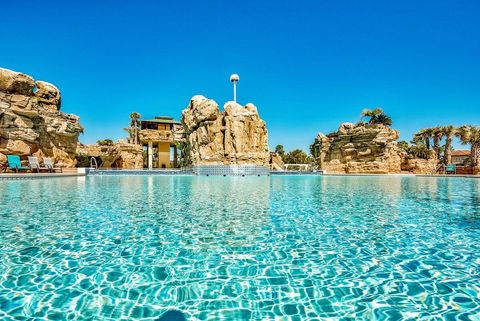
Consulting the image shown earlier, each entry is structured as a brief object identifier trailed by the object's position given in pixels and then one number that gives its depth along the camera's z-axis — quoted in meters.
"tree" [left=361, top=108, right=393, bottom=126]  35.00
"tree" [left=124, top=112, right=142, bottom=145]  39.96
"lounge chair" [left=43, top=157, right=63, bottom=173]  19.64
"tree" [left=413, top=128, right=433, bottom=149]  34.81
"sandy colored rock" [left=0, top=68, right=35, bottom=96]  19.05
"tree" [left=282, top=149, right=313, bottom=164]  54.32
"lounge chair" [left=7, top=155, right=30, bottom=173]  17.32
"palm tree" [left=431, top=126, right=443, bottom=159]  33.38
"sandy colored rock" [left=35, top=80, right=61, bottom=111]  23.18
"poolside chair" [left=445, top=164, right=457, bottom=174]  25.62
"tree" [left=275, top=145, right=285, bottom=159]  55.39
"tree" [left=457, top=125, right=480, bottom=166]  29.12
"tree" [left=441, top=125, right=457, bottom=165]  31.45
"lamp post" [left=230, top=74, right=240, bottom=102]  33.61
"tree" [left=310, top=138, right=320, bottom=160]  36.57
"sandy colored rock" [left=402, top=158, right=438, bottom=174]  30.03
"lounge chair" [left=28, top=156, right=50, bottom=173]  18.41
